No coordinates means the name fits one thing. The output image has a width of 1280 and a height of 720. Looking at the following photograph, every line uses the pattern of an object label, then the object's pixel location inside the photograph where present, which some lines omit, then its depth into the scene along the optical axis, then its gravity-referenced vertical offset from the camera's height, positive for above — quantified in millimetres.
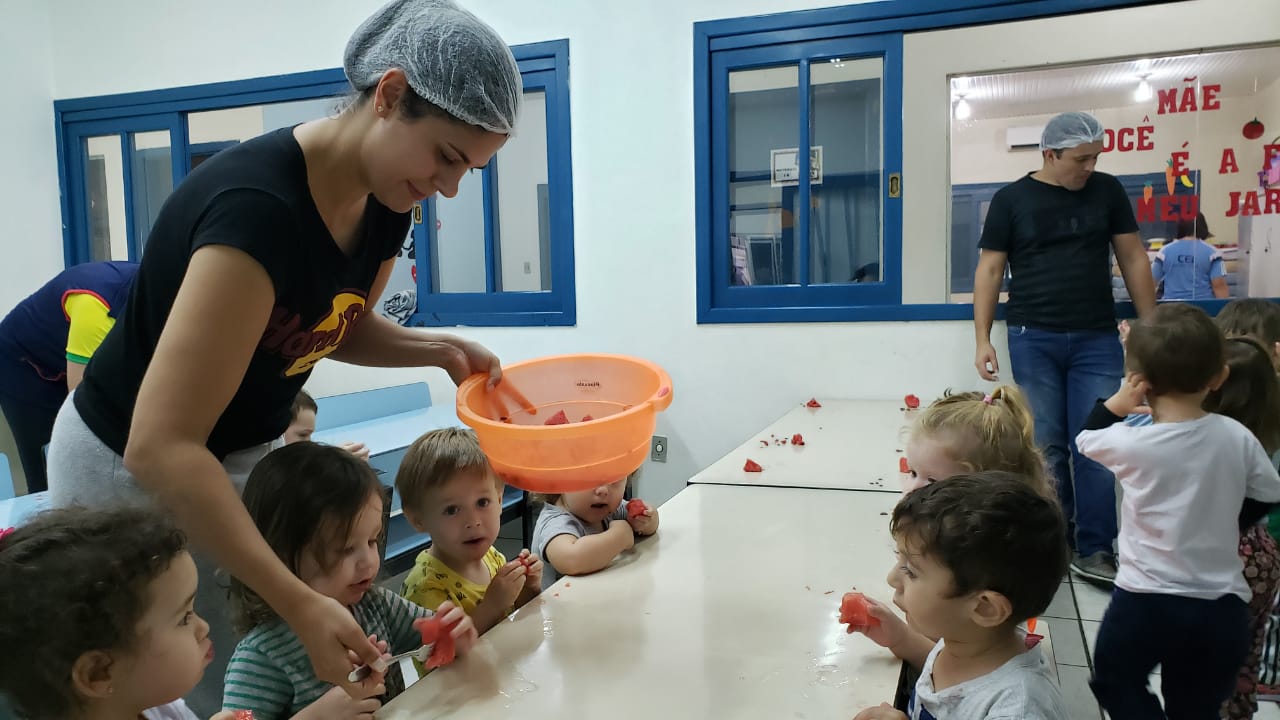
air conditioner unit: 3598 +652
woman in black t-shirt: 839 +18
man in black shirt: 3061 -68
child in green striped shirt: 1098 -380
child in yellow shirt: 1567 -442
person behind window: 3193 +36
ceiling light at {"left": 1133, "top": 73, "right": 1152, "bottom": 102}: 3221 +744
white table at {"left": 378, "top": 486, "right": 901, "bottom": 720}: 982 -509
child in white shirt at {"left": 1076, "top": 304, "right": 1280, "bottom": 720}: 1504 -485
